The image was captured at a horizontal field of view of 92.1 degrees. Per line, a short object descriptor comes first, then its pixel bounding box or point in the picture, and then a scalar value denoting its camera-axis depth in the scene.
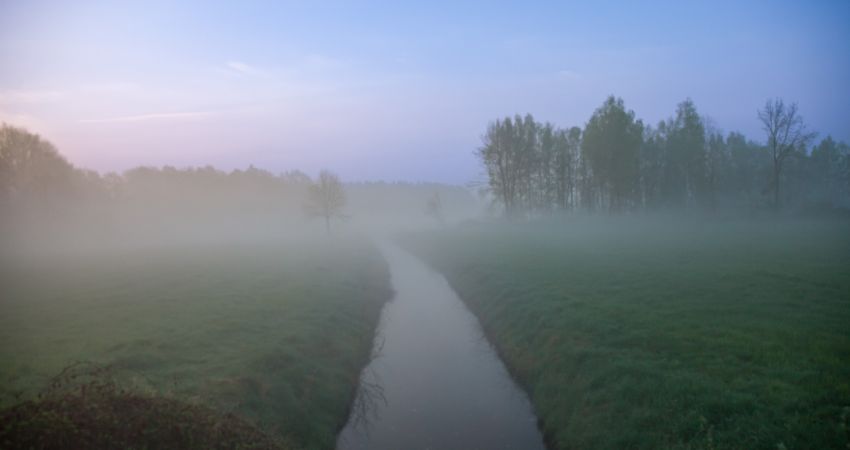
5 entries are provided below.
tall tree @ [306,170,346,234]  81.88
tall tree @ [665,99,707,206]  70.12
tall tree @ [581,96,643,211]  64.25
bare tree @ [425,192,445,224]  108.69
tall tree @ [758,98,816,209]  55.59
